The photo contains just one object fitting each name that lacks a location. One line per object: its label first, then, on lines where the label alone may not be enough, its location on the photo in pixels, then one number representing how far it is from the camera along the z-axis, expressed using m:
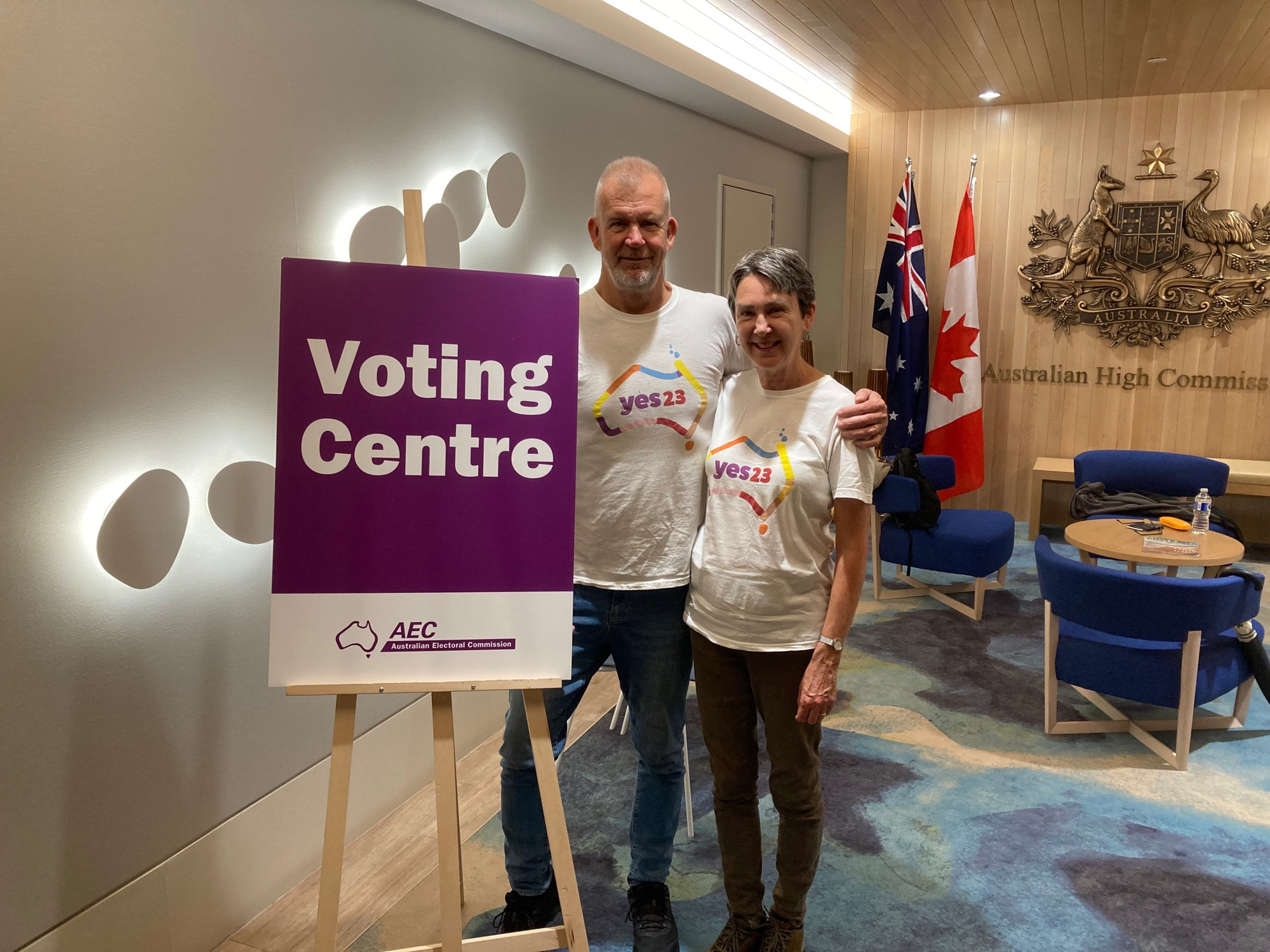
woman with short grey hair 1.79
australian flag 6.29
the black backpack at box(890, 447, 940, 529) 4.64
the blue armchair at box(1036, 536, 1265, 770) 2.90
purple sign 1.55
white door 5.47
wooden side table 3.52
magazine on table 3.62
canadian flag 6.21
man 1.86
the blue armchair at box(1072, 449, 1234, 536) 4.93
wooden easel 1.54
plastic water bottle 3.96
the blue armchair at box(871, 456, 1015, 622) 4.51
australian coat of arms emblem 5.80
